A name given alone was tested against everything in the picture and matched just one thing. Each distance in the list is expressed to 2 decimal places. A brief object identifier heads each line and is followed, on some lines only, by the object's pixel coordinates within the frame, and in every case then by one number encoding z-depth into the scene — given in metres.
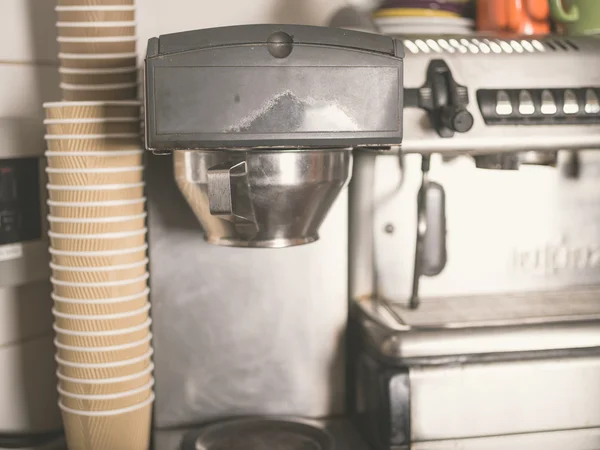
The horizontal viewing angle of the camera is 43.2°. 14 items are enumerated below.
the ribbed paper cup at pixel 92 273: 0.90
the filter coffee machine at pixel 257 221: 0.73
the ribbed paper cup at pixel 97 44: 0.90
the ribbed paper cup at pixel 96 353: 0.91
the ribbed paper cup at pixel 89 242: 0.89
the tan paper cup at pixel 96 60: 0.91
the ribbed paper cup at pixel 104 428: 0.92
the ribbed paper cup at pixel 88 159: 0.88
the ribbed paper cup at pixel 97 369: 0.91
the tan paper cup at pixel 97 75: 0.91
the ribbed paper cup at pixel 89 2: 0.89
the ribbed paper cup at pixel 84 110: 0.88
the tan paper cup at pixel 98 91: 0.92
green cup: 1.03
